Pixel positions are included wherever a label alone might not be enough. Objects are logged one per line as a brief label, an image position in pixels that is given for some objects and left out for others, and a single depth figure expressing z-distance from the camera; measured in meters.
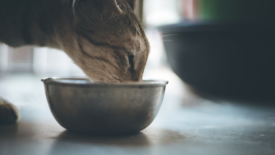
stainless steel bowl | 0.40
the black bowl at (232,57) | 0.69
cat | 0.46
